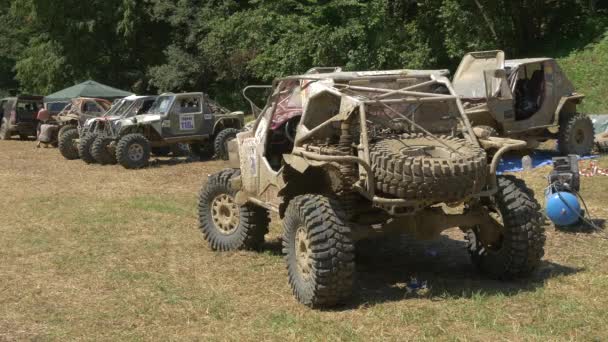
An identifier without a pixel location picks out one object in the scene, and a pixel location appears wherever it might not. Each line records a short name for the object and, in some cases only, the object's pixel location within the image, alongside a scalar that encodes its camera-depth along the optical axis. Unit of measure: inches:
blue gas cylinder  318.0
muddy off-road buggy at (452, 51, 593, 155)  541.0
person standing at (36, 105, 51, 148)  953.1
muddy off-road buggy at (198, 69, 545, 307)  223.1
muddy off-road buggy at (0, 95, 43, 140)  1096.2
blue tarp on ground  525.7
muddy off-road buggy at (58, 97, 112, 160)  782.5
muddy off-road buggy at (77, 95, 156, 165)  701.3
